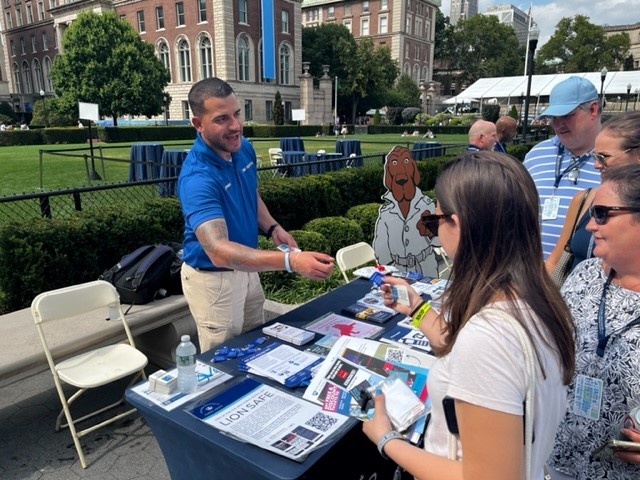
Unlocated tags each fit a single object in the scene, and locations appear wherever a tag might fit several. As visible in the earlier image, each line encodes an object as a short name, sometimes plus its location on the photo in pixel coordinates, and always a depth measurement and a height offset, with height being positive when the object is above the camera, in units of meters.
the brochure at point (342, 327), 2.53 -1.08
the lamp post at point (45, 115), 40.50 +2.02
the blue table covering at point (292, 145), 16.14 -0.32
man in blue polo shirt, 2.29 -0.48
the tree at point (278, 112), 46.28 +2.37
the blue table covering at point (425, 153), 11.72 -0.50
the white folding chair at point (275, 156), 13.70 -0.60
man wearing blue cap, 3.00 -0.11
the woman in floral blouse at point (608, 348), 1.50 -0.72
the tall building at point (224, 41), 48.34 +10.42
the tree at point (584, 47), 59.44 +11.12
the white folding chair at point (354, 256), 3.92 -1.06
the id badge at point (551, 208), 3.06 -0.49
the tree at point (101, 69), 35.72 +5.31
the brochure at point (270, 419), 1.61 -1.06
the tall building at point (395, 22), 72.12 +18.13
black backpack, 3.78 -1.13
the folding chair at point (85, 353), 2.92 -1.48
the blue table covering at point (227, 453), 1.53 -1.12
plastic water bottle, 1.94 -0.97
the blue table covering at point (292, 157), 13.20 -0.60
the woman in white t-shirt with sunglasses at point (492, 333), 1.02 -0.47
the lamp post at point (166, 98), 39.16 +3.39
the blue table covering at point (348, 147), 15.59 -0.40
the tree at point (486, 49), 81.06 +15.18
